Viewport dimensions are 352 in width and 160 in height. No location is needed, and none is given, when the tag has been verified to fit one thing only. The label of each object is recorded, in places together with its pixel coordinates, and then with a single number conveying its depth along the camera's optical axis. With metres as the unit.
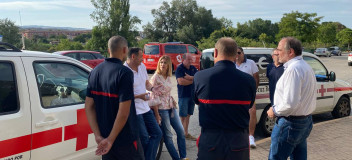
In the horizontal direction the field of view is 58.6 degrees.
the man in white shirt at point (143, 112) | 4.07
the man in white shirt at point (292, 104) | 3.21
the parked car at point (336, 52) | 51.61
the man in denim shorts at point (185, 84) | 5.63
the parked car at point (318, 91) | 6.18
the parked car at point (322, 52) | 46.60
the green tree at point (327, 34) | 74.25
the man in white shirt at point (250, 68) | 5.62
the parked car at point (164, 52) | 18.48
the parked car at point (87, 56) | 15.91
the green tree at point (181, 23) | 51.28
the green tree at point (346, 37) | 72.00
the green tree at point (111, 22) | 44.06
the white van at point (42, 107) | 2.83
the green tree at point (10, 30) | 35.16
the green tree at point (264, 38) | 40.00
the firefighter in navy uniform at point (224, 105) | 2.56
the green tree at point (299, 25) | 45.50
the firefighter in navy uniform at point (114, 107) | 2.61
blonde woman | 4.69
